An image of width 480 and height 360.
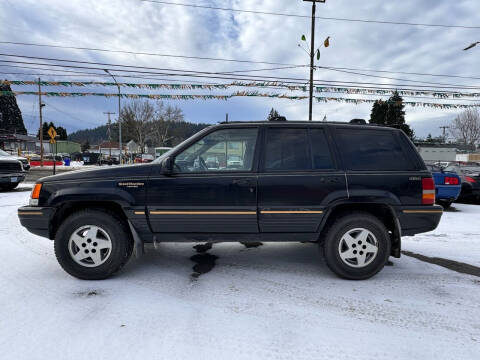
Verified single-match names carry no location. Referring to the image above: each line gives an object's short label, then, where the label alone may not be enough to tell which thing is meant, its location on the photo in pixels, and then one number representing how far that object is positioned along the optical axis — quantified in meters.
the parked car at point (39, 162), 34.08
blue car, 7.23
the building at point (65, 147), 73.94
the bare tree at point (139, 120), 49.44
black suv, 3.06
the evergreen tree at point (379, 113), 44.69
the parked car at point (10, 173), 9.94
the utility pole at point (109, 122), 64.69
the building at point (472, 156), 53.50
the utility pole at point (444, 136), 70.60
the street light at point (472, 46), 13.85
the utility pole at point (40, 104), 32.32
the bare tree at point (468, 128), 60.22
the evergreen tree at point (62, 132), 91.91
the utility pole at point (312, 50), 15.12
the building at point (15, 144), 43.80
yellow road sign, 16.90
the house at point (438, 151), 53.81
